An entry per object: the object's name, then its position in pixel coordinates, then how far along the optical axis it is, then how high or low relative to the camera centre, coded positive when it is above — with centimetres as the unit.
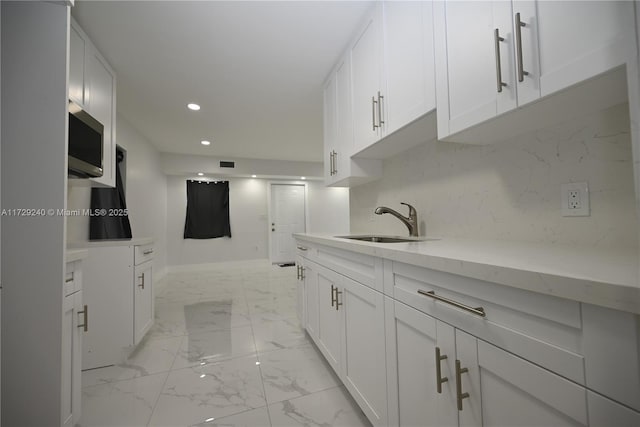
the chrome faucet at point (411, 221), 163 -1
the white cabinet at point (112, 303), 179 -59
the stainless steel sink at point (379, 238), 169 -14
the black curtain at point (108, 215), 258 +11
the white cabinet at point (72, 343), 107 -53
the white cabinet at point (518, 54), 62 +50
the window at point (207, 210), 529 +28
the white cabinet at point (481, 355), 42 -33
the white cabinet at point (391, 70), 117 +83
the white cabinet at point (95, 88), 166 +104
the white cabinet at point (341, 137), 194 +70
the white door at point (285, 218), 594 +8
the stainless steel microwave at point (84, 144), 153 +55
